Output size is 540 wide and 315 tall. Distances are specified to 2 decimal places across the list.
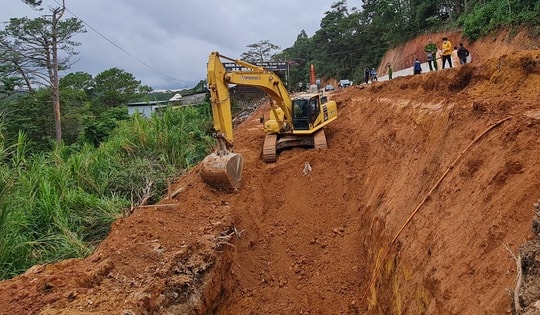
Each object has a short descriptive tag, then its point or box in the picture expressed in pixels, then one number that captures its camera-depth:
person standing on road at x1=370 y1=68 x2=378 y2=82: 28.26
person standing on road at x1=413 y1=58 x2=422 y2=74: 17.41
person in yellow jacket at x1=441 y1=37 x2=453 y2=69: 14.75
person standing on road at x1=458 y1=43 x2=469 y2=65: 15.32
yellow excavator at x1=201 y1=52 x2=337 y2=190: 8.98
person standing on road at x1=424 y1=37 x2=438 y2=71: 16.55
